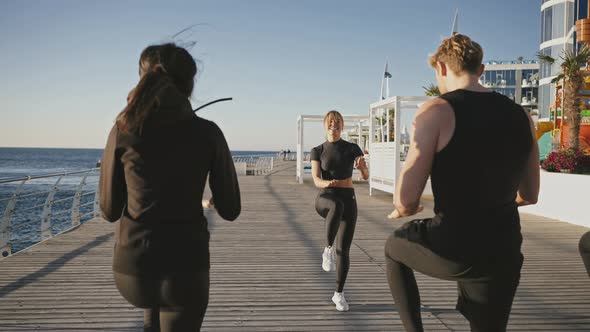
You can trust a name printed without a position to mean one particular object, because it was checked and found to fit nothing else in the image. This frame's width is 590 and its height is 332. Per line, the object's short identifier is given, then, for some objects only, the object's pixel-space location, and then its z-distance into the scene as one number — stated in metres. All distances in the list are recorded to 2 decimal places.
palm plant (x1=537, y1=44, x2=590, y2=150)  12.17
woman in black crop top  3.74
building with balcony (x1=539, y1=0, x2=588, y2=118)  33.38
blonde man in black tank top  1.64
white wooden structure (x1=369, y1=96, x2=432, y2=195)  11.98
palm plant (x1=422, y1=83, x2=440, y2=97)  24.66
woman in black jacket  1.51
